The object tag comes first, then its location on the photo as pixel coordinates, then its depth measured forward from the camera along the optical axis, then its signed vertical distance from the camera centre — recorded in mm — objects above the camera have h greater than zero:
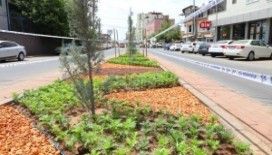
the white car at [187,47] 23888 +798
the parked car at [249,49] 14334 +259
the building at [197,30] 28533 +4529
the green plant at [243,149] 2341 -1194
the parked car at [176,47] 31069 +1132
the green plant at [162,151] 2130 -1106
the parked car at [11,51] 13510 +367
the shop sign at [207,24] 27529 +4256
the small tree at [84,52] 3042 +44
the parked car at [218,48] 15889 +489
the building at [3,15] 18868 +4123
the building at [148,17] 78185 +16746
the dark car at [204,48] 19603 +569
